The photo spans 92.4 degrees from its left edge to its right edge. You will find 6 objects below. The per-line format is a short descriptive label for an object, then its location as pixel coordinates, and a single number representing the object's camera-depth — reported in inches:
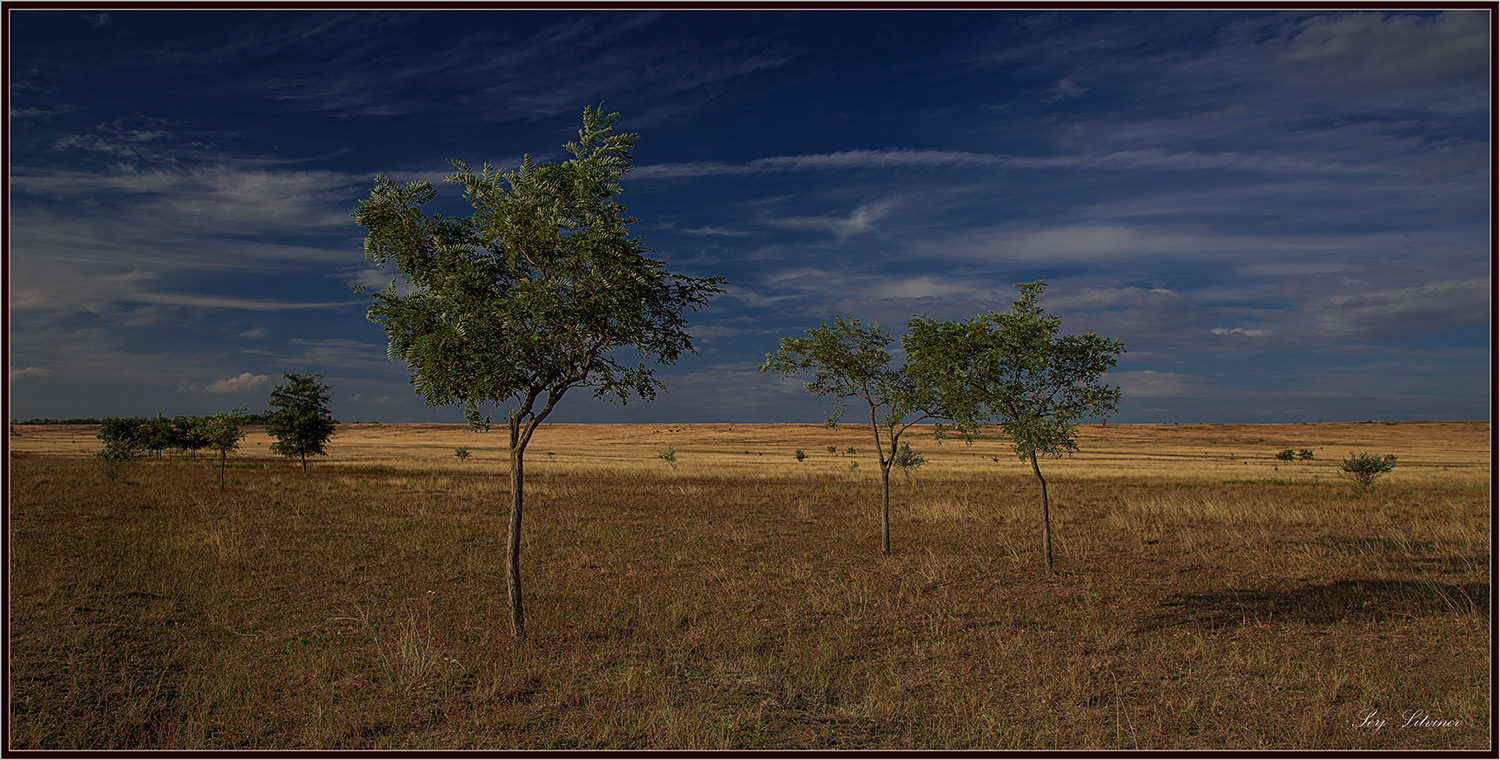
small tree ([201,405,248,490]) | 1590.1
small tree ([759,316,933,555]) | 759.1
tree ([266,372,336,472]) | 1921.8
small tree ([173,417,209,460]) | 2432.5
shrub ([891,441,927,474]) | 1845.5
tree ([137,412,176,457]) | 2559.1
